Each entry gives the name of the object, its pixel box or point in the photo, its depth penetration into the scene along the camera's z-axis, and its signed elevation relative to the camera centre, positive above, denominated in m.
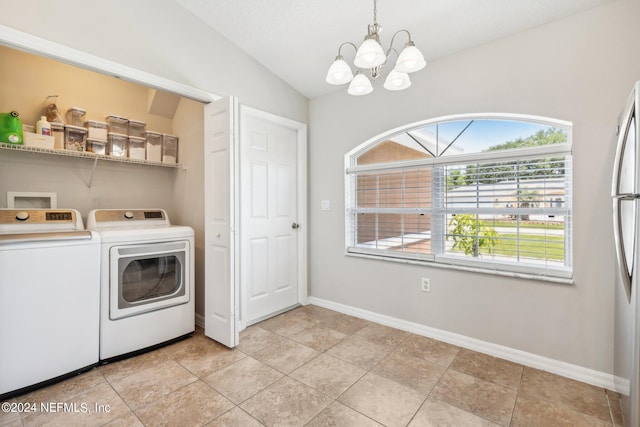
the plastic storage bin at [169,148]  3.23 +0.71
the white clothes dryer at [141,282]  2.27 -0.57
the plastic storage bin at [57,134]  2.57 +0.68
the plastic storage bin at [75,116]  2.72 +0.89
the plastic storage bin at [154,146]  3.11 +0.70
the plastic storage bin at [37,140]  2.36 +0.58
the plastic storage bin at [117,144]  2.88 +0.67
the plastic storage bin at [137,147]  3.00 +0.66
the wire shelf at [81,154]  2.30 +0.51
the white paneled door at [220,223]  2.46 -0.09
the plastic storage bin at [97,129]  2.76 +0.78
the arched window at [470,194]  2.24 +0.17
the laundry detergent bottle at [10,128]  2.28 +0.65
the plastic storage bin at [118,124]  2.92 +0.87
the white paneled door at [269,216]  3.04 -0.03
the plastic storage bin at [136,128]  3.03 +0.87
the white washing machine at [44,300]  1.84 -0.57
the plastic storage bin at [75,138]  2.63 +0.67
